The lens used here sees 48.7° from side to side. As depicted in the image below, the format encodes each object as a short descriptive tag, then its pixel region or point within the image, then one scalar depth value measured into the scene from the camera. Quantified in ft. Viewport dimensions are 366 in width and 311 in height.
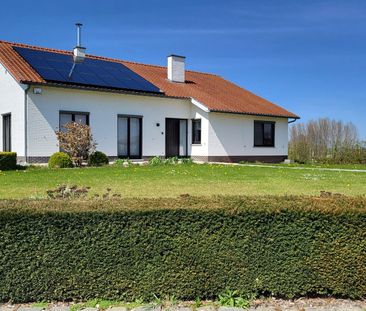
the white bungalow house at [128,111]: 58.67
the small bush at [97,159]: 58.75
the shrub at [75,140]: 57.00
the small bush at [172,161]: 64.00
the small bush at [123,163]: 60.08
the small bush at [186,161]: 66.40
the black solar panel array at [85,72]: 61.25
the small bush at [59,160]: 54.13
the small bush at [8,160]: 50.20
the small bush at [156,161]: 61.88
